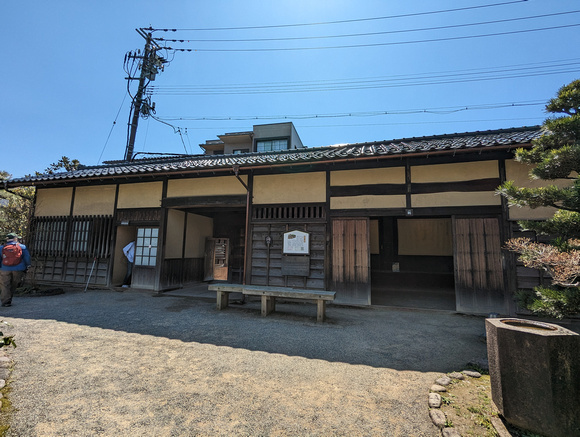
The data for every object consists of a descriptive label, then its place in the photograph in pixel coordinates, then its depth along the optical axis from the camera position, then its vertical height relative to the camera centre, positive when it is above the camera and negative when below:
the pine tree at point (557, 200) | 2.76 +0.76
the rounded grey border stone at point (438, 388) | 2.74 -1.39
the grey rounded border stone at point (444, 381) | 2.88 -1.39
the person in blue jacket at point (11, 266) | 6.16 -0.54
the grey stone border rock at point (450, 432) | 2.05 -1.39
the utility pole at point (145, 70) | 14.98 +10.23
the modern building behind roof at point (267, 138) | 17.38 +7.79
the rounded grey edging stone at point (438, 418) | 2.20 -1.39
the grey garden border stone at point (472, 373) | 3.09 -1.39
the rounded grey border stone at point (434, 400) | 2.45 -1.38
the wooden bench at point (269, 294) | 5.16 -0.88
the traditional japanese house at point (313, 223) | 5.98 +0.87
